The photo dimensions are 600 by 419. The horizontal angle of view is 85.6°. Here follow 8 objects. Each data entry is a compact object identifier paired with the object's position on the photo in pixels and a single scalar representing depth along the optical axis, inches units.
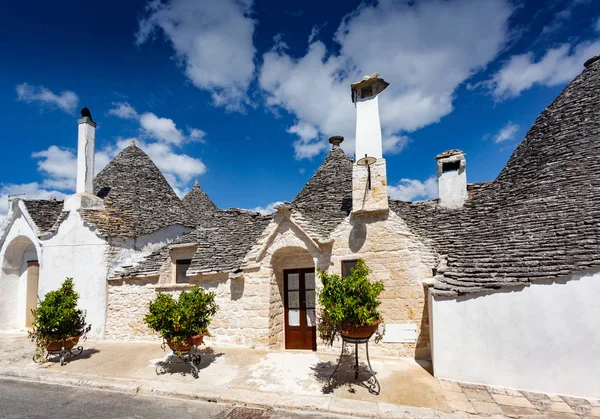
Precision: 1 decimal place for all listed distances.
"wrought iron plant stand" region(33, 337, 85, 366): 319.4
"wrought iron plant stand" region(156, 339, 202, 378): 270.8
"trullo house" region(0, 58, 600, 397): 229.5
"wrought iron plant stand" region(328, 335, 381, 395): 226.7
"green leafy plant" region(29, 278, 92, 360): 310.0
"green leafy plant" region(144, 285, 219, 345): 264.2
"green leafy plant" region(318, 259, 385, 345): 220.8
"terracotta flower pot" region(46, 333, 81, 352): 319.0
